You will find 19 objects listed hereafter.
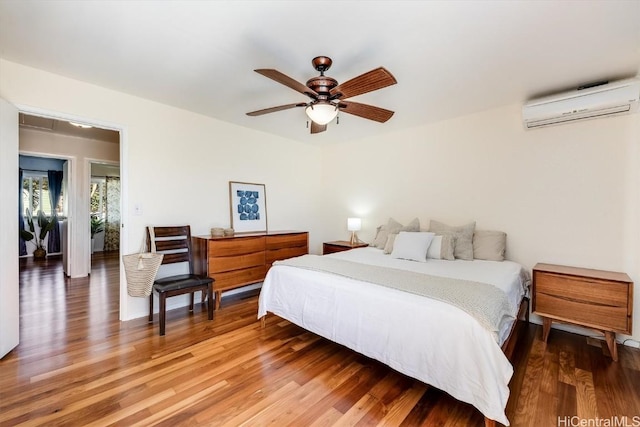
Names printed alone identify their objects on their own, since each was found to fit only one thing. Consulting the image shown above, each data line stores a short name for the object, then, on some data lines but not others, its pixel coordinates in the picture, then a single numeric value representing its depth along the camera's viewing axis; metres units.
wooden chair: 2.67
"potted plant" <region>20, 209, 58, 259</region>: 6.24
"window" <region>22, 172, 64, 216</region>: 6.35
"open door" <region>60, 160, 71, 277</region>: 4.71
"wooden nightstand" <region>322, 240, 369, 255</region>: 4.14
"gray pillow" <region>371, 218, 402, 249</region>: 3.75
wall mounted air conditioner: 2.32
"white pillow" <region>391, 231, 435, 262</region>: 3.02
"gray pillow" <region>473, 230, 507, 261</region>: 3.01
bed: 1.47
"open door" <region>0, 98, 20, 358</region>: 2.14
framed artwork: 3.89
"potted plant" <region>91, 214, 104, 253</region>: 6.79
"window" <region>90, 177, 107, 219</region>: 7.08
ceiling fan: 1.78
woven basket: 2.70
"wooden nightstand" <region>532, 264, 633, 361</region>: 2.19
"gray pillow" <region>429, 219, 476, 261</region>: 3.09
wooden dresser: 3.16
